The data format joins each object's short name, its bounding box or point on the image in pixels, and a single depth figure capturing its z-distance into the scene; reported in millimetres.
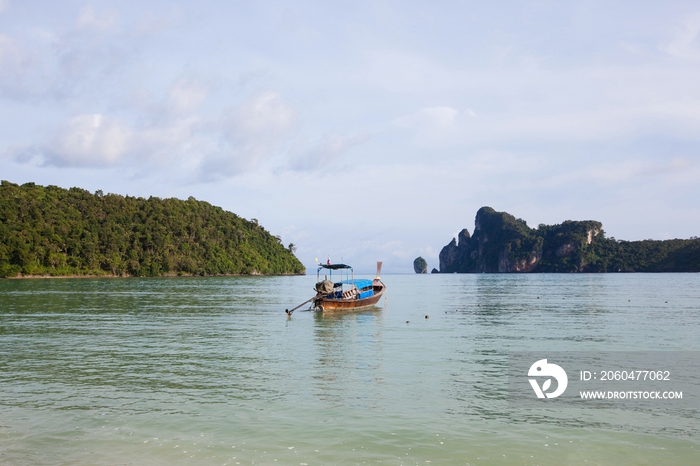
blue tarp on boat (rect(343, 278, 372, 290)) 58253
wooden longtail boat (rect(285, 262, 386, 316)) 48094
